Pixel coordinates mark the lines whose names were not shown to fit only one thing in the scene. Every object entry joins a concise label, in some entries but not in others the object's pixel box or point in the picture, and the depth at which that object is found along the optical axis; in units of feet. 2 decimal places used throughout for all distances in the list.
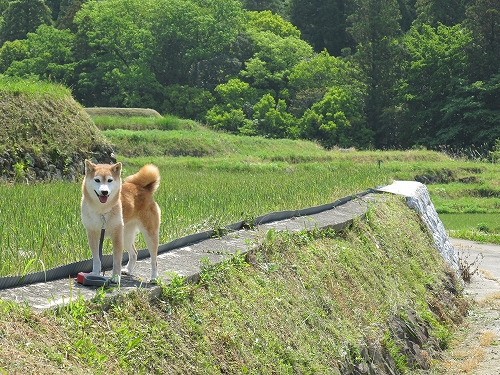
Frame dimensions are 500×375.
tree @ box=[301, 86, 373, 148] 166.13
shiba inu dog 17.22
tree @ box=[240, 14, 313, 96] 180.65
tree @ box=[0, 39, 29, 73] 178.81
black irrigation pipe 17.05
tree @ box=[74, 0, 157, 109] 170.30
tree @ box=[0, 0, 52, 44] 198.39
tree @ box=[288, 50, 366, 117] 172.55
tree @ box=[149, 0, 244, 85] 180.24
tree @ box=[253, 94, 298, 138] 169.37
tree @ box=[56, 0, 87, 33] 190.39
